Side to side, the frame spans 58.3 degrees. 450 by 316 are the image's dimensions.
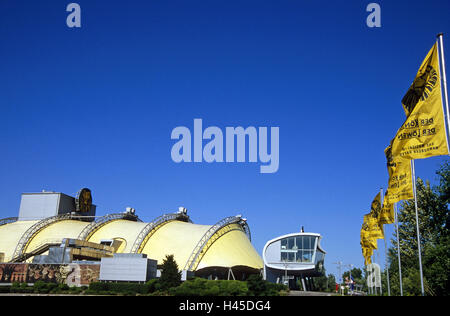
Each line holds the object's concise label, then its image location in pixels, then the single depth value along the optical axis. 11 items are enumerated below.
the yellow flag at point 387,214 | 35.50
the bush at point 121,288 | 51.34
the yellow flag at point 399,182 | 26.78
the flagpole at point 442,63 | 18.63
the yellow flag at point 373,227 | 40.52
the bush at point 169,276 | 51.12
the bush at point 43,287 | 51.97
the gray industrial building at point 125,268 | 56.00
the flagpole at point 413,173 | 27.20
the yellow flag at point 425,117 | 19.06
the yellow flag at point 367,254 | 46.40
